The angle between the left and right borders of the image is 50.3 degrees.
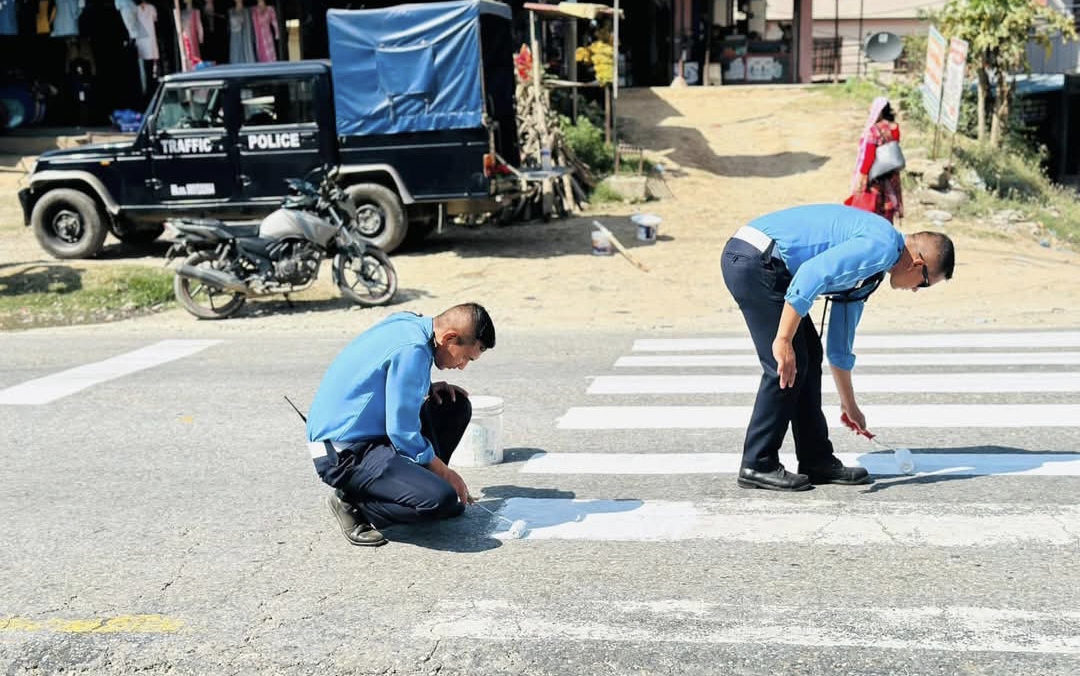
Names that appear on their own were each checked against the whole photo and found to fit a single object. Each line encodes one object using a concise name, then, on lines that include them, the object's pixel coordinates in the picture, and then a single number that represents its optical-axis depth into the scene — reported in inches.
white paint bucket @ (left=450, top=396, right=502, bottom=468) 256.2
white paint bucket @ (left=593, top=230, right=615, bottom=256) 609.0
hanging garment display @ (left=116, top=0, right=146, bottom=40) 832.9
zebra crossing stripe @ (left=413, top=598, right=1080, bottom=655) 159.8
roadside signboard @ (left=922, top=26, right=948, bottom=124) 731.4
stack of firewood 717.9
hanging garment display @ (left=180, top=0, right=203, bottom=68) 820.0
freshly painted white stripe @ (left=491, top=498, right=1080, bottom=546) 201.0
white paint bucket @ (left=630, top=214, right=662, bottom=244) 644.7
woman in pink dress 466.6
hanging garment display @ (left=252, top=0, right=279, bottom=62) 842.2
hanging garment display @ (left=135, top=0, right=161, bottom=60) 834.2
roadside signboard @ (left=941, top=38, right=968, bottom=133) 719.7
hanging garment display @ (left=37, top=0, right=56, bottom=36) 847.7
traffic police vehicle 590.6
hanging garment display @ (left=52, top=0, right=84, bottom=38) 841.5
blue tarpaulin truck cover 592.7
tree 801.6
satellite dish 1039.0
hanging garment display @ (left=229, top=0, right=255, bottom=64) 840.3
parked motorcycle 483.2
